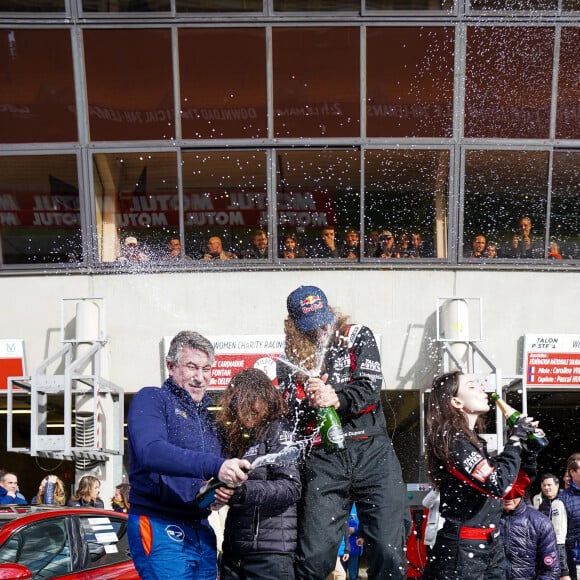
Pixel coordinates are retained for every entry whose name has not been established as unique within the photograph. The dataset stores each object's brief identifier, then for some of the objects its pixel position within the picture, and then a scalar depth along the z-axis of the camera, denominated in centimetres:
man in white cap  1604
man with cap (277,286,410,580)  575
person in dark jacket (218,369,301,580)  552
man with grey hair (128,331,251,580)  493
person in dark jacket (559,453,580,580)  1109
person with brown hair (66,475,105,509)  1232
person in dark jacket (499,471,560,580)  800
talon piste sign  1588
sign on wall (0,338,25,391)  1591
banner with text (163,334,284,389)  1563
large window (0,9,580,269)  1584
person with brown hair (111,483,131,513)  1294
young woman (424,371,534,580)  578
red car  754
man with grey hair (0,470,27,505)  1188
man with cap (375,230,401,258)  1603
